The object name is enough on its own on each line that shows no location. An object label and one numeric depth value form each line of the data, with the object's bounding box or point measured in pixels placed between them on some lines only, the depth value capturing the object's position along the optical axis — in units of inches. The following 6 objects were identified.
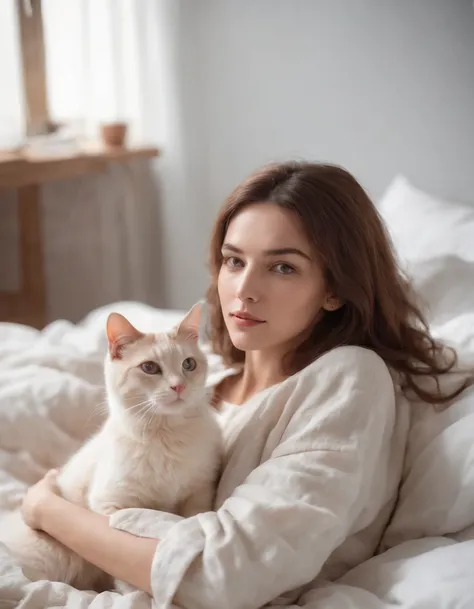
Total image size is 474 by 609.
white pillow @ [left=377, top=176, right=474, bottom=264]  72.0
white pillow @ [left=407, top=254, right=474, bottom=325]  63.0
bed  40.4
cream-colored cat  44.5
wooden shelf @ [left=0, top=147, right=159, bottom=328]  101.2
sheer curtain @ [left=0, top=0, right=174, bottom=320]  102.5
